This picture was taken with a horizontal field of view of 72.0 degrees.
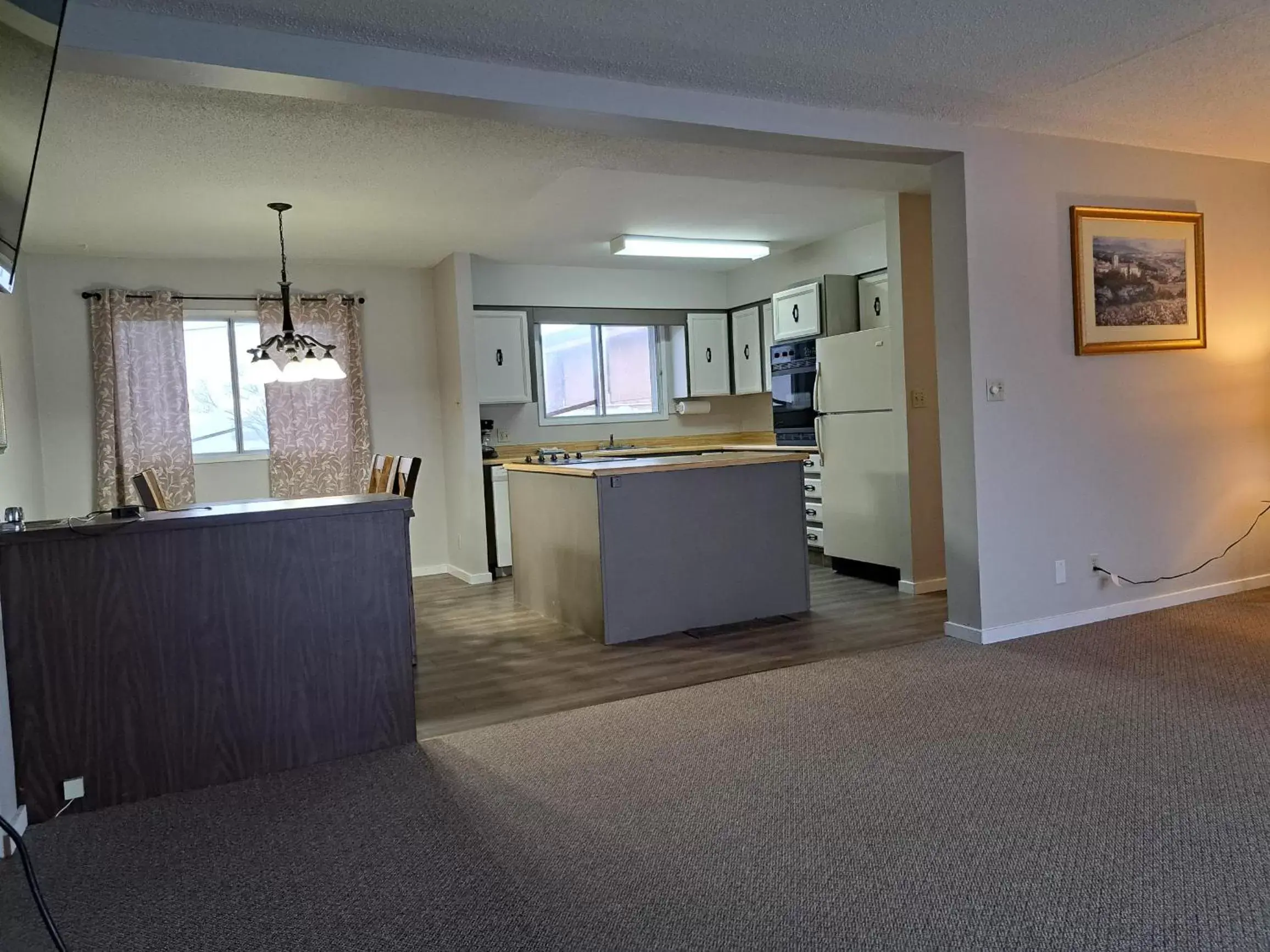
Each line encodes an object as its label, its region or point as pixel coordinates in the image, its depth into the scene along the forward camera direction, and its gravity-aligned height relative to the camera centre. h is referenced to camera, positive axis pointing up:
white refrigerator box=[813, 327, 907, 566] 5.50 -0.14
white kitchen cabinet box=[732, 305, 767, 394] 7.58 +0.70
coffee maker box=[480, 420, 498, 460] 7.14 +0.06
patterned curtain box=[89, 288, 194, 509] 5.88 +0.45
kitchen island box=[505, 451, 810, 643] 4.50 -0.58
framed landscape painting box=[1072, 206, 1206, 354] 4.26 +0.66
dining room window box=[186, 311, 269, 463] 6.36 +0.49
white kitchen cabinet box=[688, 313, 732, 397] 7.87 +0.69
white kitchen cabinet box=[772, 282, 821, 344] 6.33 +0.86
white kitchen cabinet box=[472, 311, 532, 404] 7.06 +0.70
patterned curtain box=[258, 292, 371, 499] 6.43 +0.24
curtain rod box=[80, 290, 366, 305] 5.87 +1.14
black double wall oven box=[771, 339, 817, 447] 6.34 +0.27
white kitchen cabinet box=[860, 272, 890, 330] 6.14 +0.87
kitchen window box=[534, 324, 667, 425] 7.66 +0.58
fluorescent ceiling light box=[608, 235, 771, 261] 6.38 +1.40
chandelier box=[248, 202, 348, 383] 4.44 +0.47
